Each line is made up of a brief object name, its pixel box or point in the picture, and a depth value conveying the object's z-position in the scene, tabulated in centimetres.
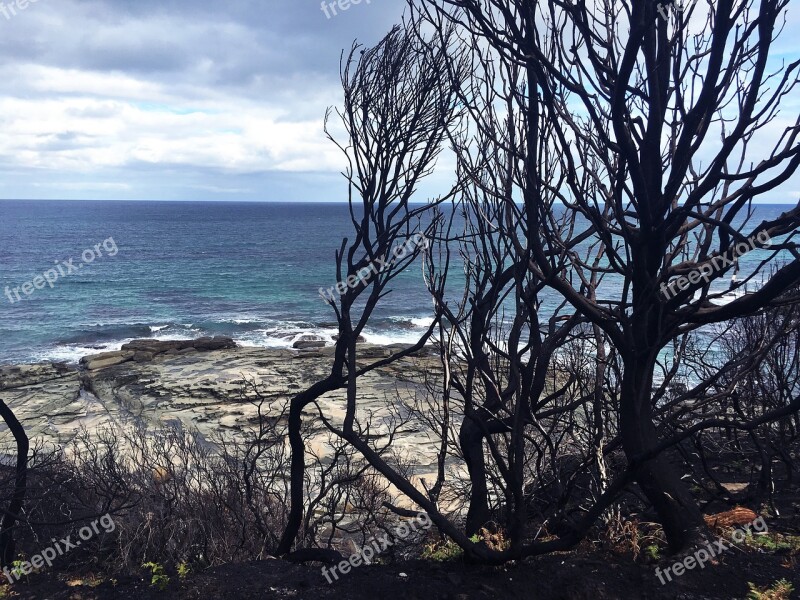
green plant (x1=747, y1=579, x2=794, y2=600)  358
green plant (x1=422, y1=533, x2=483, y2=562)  464
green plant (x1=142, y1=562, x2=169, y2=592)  451
